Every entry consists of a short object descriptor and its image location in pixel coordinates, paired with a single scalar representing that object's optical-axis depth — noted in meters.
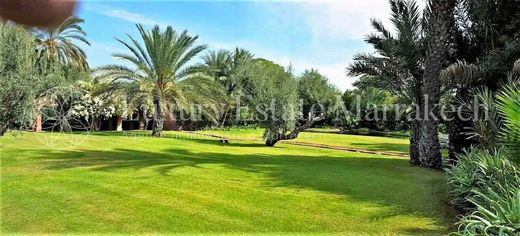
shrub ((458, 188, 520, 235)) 3.51
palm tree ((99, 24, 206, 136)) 21.25
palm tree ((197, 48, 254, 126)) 38.47
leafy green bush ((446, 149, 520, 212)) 5.80
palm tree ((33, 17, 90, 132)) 25.05
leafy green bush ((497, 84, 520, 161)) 4.51
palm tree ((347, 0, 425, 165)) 13.24
